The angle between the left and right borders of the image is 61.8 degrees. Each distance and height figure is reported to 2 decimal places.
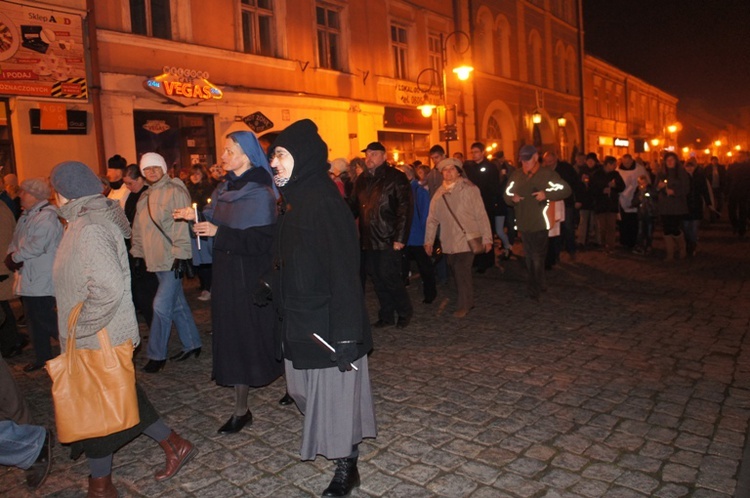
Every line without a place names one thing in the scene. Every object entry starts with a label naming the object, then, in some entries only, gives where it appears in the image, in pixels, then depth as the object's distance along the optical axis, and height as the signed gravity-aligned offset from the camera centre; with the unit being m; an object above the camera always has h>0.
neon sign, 12.96 +2.85
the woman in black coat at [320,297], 3.23 -0.44
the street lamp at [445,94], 18.81 +3.87
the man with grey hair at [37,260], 5.75 -0.31
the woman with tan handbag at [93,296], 3.27 -0.39
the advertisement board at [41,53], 10.85 +3.12
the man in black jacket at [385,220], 6.93 -0.11
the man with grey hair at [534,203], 8.03 +0.00
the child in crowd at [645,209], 12.43 -0.24
